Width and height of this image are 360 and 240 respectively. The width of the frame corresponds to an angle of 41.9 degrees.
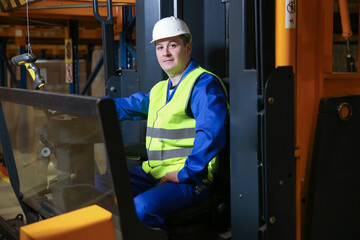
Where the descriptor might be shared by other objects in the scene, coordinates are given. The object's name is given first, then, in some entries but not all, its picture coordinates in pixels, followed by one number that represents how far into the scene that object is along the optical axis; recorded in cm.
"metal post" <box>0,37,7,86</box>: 853
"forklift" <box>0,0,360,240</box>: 201
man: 245
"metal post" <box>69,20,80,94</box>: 789
